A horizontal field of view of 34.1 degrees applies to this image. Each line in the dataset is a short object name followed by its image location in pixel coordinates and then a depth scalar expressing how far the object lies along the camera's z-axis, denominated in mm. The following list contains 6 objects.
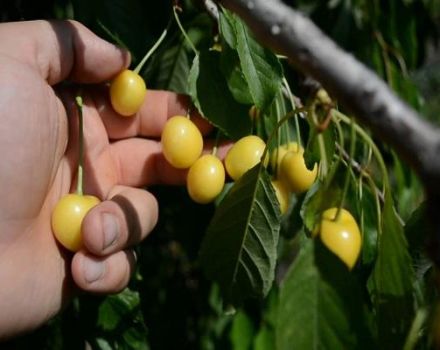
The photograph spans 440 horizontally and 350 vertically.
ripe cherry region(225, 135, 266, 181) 309
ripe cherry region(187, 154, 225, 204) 317
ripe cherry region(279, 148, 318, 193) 314
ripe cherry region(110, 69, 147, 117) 324
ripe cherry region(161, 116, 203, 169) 318
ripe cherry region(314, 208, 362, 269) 228
